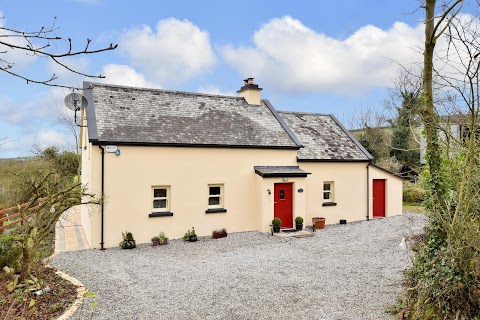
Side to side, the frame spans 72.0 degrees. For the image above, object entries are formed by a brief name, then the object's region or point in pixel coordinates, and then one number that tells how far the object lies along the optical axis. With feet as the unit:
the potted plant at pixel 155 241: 44.14
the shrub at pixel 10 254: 28.09
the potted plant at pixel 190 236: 46.23
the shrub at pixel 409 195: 81.21
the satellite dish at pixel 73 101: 43.82
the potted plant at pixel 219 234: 47.96
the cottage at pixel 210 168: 44.01
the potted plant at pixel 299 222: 52.18
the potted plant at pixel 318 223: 55.06
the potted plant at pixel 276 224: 50.57
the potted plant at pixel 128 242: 42.38
